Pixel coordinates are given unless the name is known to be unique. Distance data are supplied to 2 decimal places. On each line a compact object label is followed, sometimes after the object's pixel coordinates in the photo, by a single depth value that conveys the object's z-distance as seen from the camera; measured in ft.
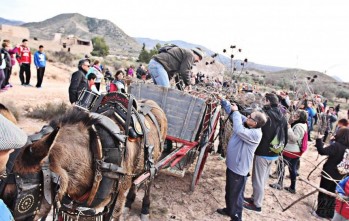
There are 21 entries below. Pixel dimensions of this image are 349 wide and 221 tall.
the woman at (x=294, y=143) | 19.04
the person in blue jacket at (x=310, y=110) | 31.73
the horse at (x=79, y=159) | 6.09
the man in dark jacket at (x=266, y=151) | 15.99
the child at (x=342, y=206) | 11.52
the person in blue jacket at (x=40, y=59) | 37.24
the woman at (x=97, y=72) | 31.59
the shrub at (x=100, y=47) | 142.12
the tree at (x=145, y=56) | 127.16
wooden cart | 15.93
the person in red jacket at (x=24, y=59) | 35.97
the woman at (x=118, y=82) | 22.12
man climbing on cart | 18.06
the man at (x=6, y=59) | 31.24
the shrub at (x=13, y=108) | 25.97
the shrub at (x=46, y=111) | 27.78
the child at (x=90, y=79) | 20.79
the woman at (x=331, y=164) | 15.56
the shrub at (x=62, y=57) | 83.36
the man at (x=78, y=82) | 19.13
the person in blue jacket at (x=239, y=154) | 13.39
